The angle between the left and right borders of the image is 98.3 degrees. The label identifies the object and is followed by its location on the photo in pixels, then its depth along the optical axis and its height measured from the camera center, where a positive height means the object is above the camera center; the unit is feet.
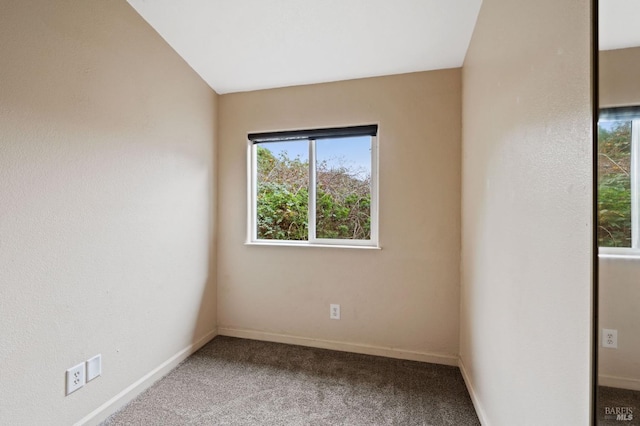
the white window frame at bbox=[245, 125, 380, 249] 7.54 +0.05
